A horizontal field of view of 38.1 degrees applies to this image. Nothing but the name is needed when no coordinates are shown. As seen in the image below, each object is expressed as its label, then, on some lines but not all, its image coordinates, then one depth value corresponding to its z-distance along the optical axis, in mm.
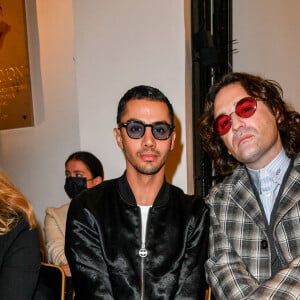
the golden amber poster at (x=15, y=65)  4777
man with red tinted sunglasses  1938
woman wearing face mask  3352
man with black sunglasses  2088
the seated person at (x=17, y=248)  1736
